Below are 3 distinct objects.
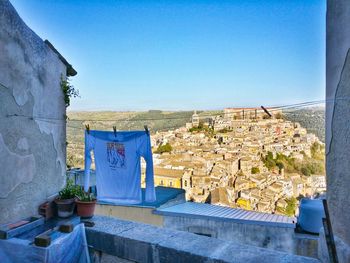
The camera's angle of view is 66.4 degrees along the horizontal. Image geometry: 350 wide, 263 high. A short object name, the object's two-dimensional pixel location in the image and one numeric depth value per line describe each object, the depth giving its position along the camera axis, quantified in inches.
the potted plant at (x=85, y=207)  131.0
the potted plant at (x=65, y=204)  137.3
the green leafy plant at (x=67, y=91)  169.8
